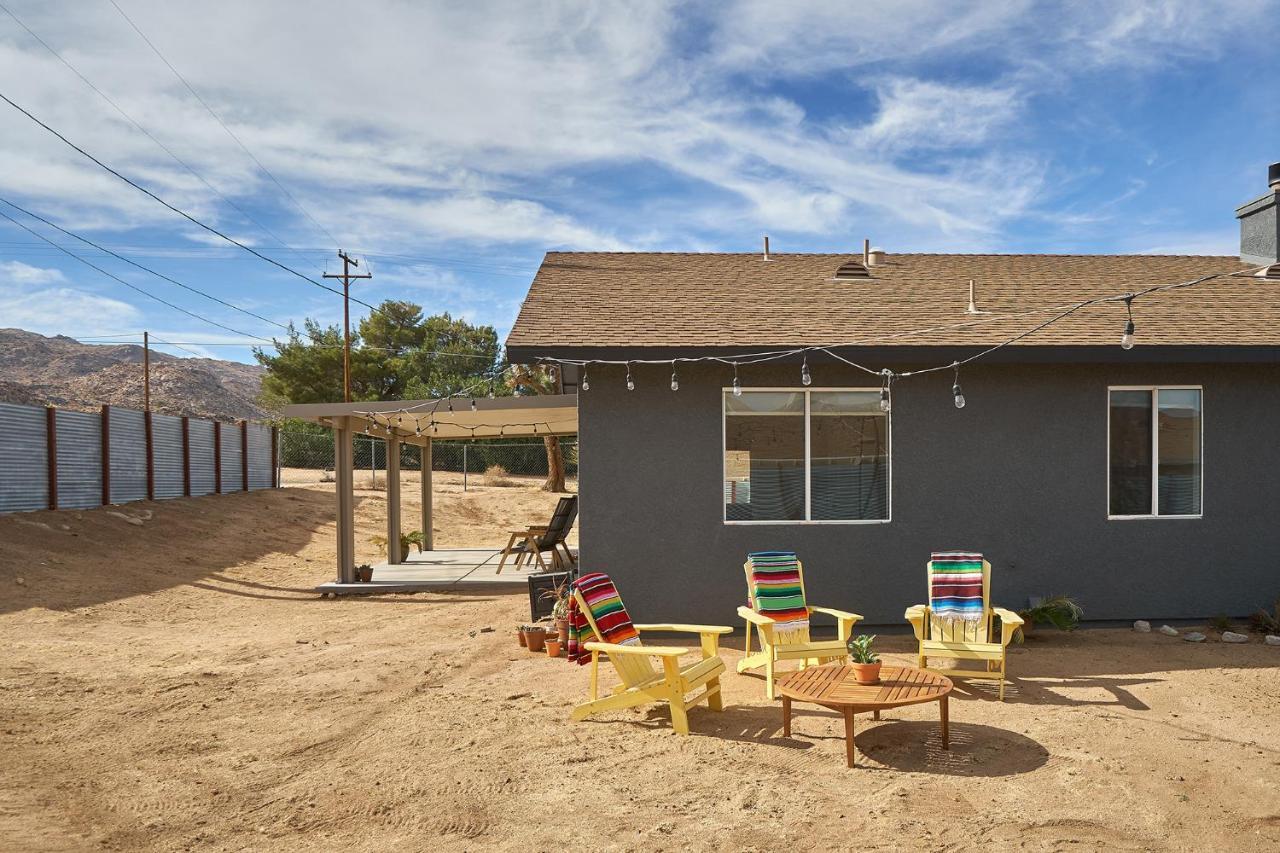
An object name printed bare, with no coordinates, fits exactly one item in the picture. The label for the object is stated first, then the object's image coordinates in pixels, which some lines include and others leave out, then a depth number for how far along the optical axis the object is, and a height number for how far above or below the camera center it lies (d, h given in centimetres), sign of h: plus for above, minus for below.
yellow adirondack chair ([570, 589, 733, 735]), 525 -163
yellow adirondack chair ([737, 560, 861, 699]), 607 -163
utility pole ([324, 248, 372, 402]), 2711 +440
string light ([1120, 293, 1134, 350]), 553 +57
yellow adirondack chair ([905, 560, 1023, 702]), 605 -160
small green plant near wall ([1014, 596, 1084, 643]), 753 -170
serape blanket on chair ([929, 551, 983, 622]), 651 -126
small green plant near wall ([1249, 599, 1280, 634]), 772 -182
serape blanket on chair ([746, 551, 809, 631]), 652 -129
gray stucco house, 768 -32
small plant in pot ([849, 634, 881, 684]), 499 -141
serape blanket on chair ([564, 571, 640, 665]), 586 -129
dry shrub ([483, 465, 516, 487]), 2792 -171
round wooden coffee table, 462 -154
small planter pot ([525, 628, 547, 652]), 764 -191
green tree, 3447 +293
